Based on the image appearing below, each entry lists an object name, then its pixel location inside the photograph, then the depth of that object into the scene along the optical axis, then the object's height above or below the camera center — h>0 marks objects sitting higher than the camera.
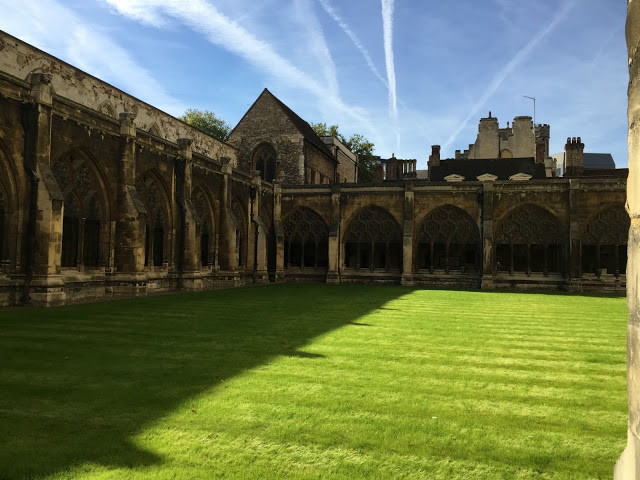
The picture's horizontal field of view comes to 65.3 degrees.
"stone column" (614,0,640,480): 2.01 +0.00
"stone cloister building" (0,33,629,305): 12.87 +2.01
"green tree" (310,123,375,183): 53.94 +11.75
